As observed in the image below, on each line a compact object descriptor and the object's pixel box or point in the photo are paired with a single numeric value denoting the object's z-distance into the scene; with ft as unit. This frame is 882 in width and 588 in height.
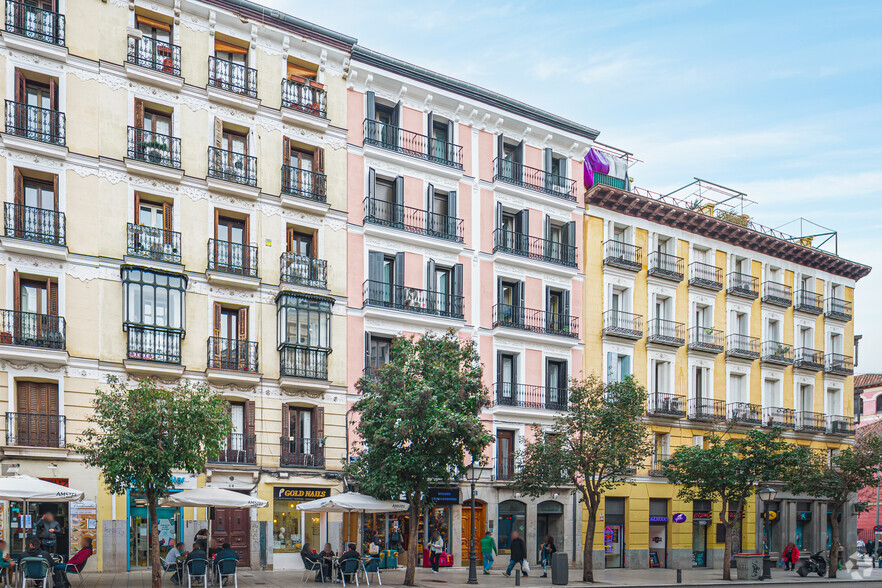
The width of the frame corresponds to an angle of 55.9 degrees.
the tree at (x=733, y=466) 109.91
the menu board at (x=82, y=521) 84.89
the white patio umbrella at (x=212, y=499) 75.71
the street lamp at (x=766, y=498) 110.11
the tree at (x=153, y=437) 69.21
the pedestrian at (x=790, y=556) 128.98
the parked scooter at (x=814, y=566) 119.34
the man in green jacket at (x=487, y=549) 104.47
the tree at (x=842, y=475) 125.80
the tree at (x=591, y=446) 98.32
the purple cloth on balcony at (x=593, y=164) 134.20
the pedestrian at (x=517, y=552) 97.81
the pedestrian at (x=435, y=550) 103.65
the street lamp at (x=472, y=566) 88.53
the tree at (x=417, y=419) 80.53
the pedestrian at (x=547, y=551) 110.01
